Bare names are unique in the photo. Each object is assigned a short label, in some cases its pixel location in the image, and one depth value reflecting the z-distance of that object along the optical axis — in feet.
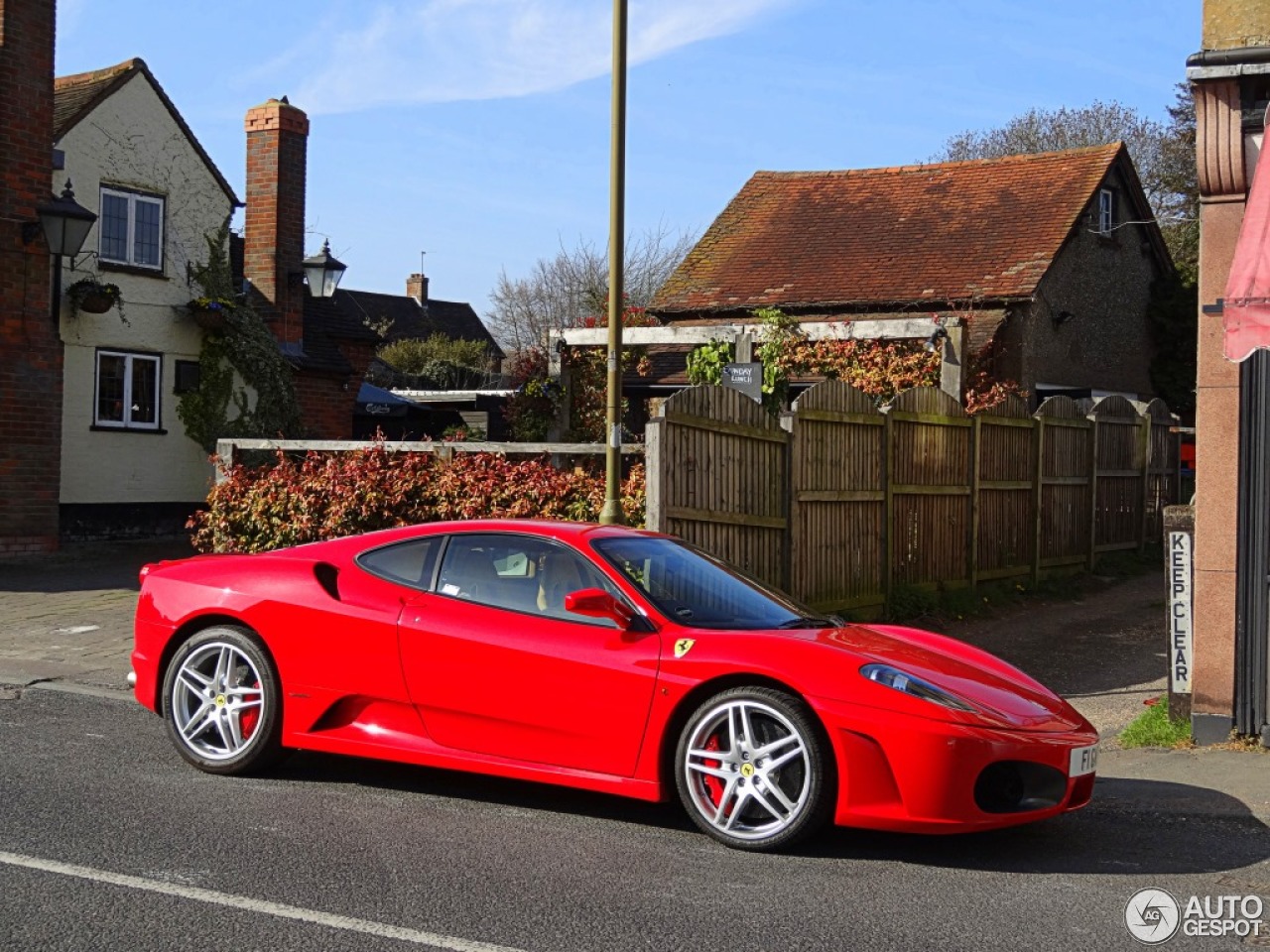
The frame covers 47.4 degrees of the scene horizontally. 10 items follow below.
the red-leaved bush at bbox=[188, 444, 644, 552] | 38.60
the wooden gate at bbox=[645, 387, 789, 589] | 33.40
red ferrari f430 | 18.75
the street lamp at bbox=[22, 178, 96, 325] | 54.19
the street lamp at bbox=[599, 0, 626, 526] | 36.91
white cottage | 63.46
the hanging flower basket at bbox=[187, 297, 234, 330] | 67.36
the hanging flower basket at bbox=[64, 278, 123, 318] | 60.39
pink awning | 22.39
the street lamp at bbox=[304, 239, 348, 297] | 69.56
